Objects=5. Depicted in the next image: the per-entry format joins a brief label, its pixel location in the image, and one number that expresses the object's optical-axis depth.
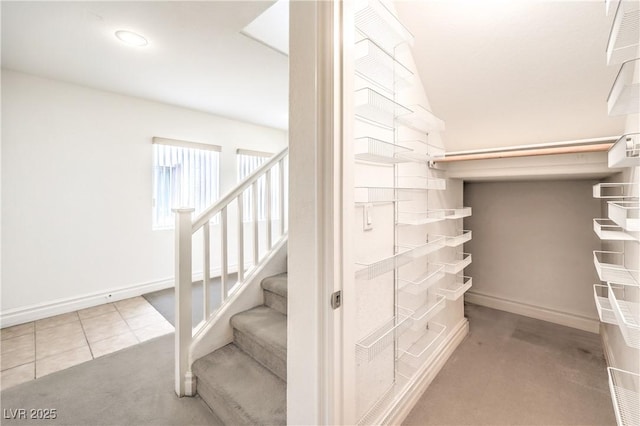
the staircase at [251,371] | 1.44
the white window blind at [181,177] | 3.67
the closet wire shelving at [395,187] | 1.20
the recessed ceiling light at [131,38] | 2.09
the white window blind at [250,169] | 4.54
